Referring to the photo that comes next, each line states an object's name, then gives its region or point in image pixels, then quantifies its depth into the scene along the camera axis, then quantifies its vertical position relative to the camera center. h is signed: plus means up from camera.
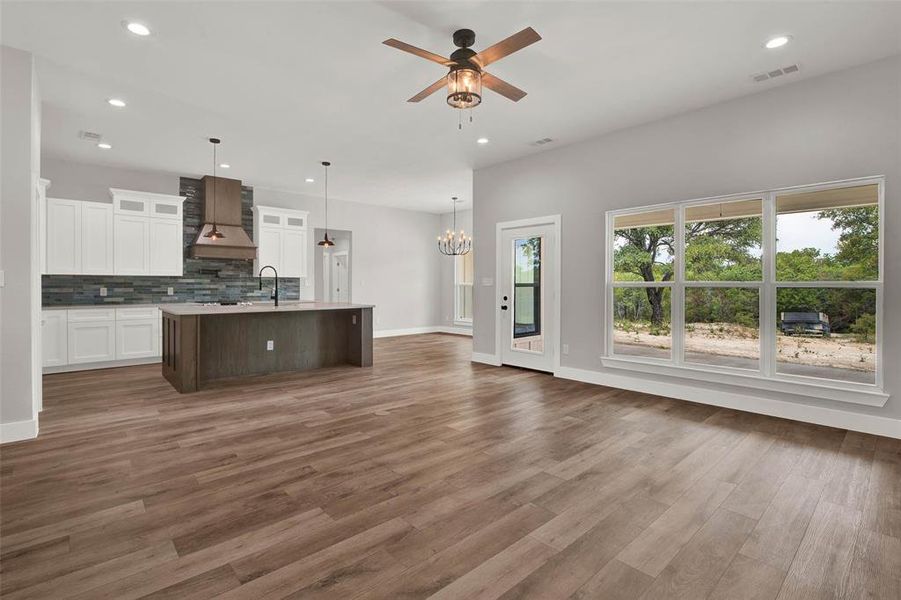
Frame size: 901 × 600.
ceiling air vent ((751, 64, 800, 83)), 3.63 +1.90
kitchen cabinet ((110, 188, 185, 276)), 6.50 +0.94
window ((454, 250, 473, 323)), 10.65 +0.18
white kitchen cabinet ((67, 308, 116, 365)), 6.02 -0.58
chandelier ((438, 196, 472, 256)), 9.64 +1.22
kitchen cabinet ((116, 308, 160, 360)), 6.37 -0.64
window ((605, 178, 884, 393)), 3.71 +0.13
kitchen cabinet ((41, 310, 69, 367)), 5.82 -0.58
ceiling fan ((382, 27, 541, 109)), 2.66 +1.48
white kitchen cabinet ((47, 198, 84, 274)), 5.96 +0.81
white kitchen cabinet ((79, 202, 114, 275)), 6.23 +0.80
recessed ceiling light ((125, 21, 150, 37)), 3.06 +1.88
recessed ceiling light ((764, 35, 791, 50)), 3.20 +1.90
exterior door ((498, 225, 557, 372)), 5.87 +0.00
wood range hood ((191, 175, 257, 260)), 7.09 +1.19
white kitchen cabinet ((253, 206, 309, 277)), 7.91 +1.05
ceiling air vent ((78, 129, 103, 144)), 5.22 +1.91
